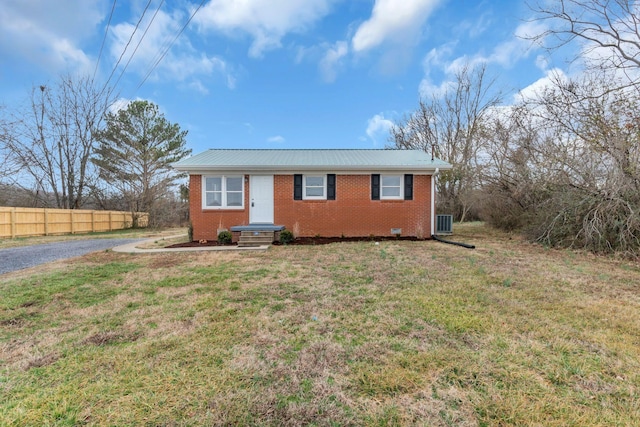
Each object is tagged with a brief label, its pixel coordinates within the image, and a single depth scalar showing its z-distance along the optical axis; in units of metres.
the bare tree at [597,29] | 7.73
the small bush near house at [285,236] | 9.73
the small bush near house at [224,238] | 9.70
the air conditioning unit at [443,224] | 11.88
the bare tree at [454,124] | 21.15
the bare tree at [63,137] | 19.53
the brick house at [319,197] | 10.38
